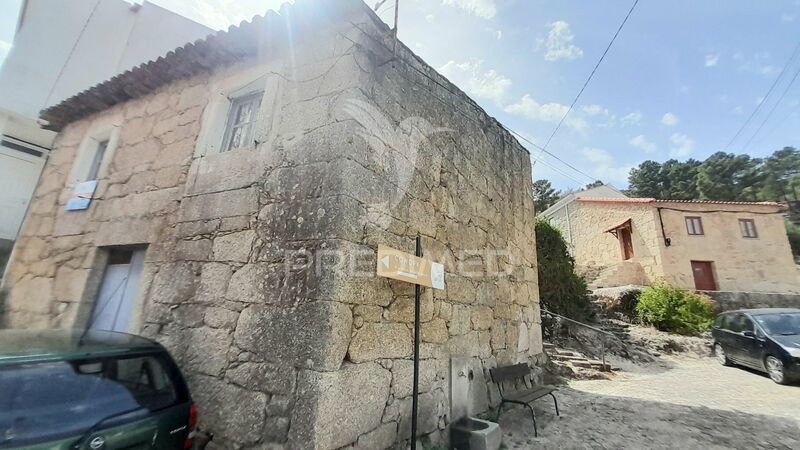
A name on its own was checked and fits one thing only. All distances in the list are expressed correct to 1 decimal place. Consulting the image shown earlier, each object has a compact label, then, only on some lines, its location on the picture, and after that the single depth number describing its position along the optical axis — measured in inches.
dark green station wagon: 58.7
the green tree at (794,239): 933.2
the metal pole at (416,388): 94.8
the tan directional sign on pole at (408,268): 98.3
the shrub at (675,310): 398.6
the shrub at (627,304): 452.1
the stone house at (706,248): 564.1
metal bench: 145.6
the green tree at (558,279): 359.6
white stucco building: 289.3
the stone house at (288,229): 89.8
